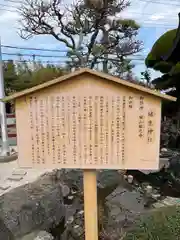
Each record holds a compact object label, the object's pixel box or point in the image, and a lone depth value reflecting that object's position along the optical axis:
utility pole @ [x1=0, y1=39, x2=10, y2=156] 4.22
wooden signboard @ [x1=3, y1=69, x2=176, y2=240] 1.45
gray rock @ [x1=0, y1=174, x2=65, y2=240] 2.02
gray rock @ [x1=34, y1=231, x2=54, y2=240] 1.94
